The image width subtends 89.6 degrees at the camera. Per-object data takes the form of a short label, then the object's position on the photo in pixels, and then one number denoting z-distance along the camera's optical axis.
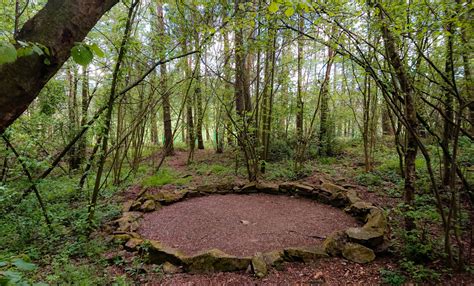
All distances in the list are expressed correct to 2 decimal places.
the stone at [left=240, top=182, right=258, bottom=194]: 5.70
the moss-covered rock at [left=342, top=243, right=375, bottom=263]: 2.75
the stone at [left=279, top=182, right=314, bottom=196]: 5.21
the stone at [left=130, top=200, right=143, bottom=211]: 4.68
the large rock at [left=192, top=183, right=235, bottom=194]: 5.70
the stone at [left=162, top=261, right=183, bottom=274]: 2.76
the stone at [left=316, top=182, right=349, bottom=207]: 4.64
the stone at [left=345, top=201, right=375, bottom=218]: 3.92
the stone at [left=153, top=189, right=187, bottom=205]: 5.13
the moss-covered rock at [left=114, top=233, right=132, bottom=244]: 3.37
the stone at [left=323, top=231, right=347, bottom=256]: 2.89
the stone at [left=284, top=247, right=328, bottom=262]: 2.81
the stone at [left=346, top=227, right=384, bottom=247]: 2.89
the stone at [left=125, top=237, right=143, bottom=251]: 3.20
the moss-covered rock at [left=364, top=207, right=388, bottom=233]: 3.17
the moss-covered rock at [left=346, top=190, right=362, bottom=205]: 4.38
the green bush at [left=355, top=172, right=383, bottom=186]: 5.38
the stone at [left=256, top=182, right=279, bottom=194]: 5.59
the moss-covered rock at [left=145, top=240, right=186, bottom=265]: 2.89
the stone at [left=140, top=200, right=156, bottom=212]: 4.69
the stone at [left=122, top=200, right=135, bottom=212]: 4.57
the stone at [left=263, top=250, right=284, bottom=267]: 2.73
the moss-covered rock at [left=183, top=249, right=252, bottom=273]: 2.72
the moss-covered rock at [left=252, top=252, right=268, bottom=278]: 2.58
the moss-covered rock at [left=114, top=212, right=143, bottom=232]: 3.79
